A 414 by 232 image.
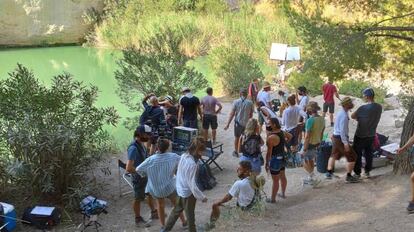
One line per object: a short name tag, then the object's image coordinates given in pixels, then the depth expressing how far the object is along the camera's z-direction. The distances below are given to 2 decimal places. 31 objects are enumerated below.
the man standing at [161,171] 5.51
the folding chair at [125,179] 7.75
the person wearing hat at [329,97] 10.85
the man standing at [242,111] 8.63
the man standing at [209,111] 9.29
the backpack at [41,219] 6.54
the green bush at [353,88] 14.71
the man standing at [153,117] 8.22
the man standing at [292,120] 7.73
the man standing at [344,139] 6.37
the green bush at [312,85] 14.62
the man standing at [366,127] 6.23
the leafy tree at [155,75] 11.88
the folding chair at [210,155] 7.87
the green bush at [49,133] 7.10
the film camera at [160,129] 8.22
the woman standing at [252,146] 5.99
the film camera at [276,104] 12.24
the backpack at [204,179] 7.50
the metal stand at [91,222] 6.25
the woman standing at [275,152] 5.91
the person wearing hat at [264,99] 9.77
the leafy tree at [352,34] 7.19
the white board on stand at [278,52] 16.52
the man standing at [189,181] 5.10
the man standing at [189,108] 8.69
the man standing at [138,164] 6.04
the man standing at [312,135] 6.82
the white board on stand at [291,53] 16.36
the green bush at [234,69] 15.91
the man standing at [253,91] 11.84
